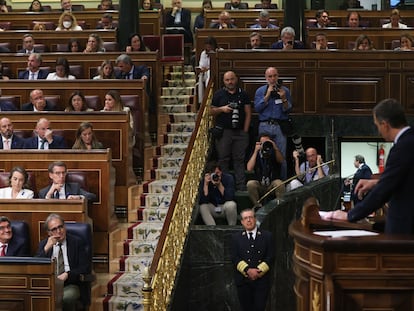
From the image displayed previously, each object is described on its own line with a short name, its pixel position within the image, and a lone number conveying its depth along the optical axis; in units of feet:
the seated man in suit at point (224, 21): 39.29
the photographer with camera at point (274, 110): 30.48
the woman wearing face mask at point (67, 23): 39.50
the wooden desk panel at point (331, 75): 33.27
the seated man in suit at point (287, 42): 33.86
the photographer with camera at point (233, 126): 30.12
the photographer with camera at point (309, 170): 30.01
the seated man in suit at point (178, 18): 45.09
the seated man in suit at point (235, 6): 47.06
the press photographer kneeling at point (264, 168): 28.89
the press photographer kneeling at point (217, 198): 27.61
